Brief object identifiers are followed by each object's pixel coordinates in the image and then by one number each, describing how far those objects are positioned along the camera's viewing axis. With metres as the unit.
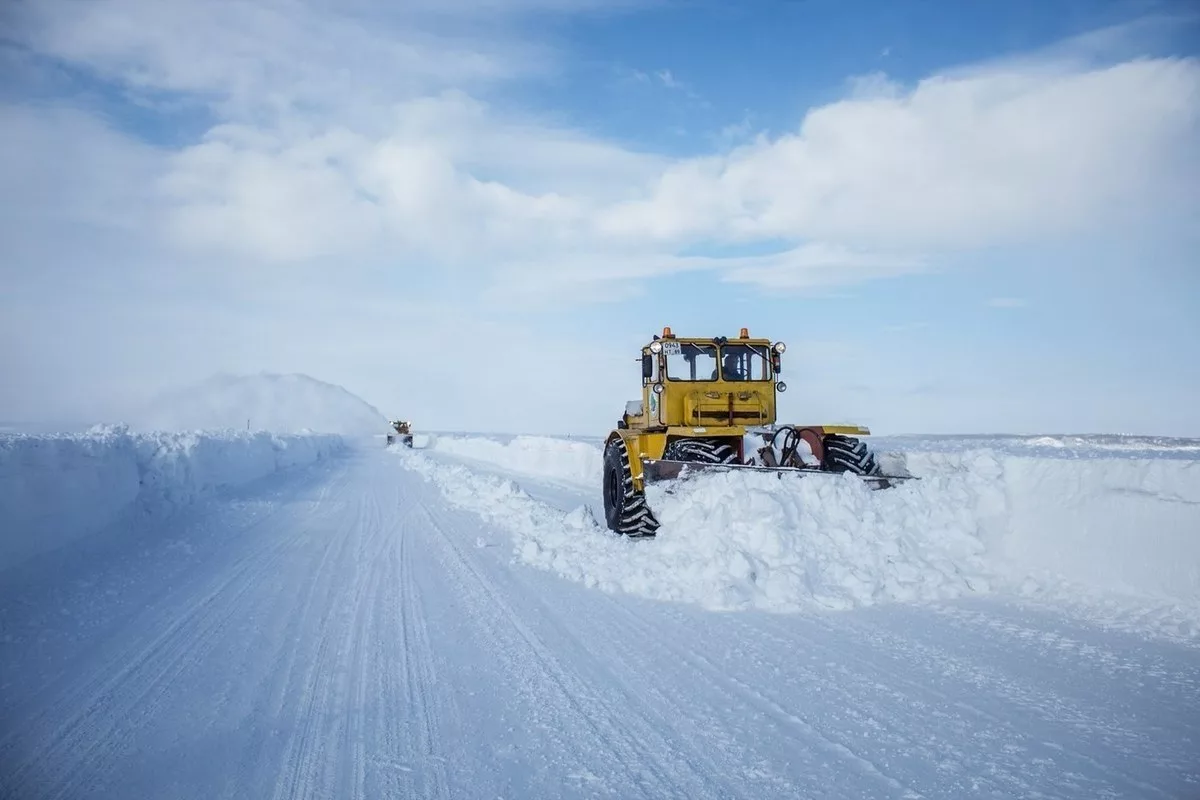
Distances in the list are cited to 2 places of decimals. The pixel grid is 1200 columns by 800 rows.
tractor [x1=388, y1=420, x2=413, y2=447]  50.47
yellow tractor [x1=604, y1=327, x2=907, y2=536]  8.65
